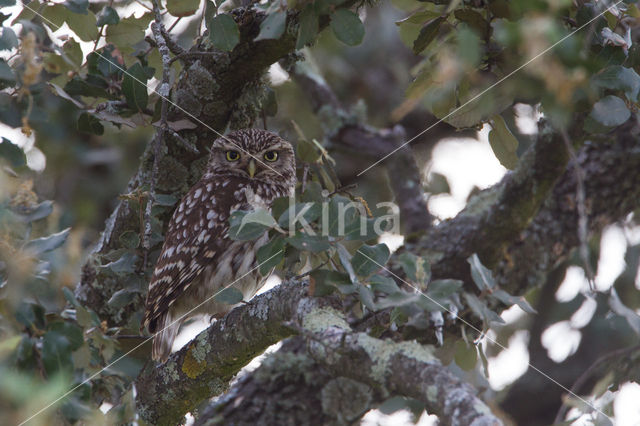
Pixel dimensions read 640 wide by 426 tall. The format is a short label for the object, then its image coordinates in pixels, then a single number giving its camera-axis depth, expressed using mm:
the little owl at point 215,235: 6254
